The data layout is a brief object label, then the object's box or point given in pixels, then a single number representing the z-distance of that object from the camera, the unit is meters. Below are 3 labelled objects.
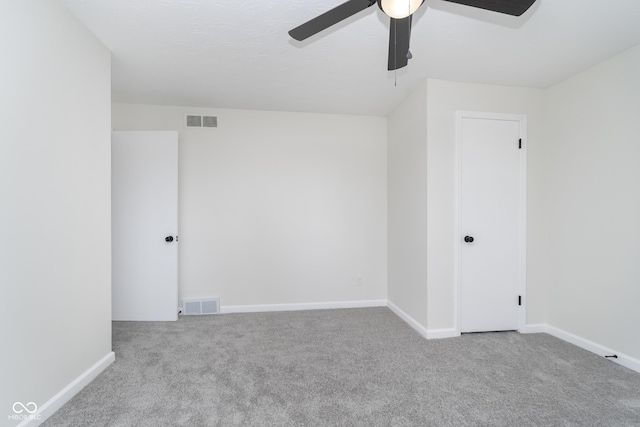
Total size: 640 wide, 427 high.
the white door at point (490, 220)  2.80
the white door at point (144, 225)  3.10
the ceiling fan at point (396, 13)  1.20
